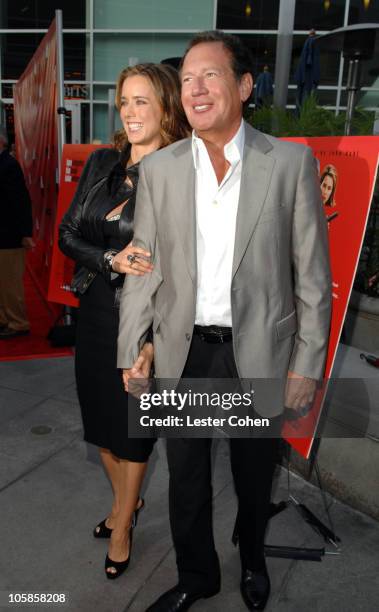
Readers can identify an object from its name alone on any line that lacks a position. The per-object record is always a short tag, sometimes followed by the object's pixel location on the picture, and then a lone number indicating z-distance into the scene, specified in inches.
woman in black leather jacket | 88.4
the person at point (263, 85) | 425.4
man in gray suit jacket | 70.4
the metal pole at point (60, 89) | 193.2
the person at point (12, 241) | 214.5
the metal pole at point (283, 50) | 246.2
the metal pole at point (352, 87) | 213.8
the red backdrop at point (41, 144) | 219.1
